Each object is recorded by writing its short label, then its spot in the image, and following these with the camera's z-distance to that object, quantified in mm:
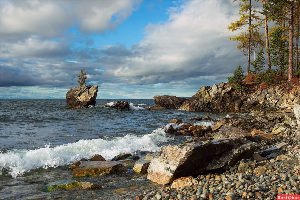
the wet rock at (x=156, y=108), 48832
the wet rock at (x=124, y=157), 13408
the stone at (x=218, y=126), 20122
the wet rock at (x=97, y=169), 10926
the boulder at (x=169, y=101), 49291
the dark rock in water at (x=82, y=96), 48668
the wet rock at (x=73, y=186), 9294
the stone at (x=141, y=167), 11018
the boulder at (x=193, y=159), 9220
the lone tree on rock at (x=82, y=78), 49406
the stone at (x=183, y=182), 8587
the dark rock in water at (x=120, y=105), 49529
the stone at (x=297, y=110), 12358
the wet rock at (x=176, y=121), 26267
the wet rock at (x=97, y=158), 12906
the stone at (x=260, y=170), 8632
